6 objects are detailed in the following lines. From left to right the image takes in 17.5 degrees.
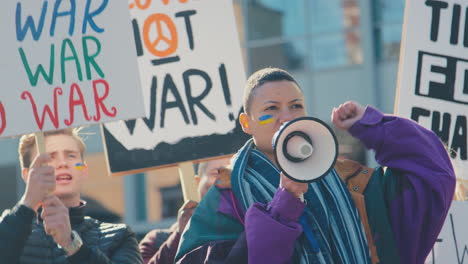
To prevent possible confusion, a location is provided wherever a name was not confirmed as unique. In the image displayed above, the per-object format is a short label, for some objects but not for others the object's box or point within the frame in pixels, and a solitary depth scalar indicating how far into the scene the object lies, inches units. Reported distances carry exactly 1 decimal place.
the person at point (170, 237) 248.0
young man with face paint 198.7
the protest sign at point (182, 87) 265.7
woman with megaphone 166.9
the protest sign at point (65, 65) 217.2
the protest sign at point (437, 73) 252.1
